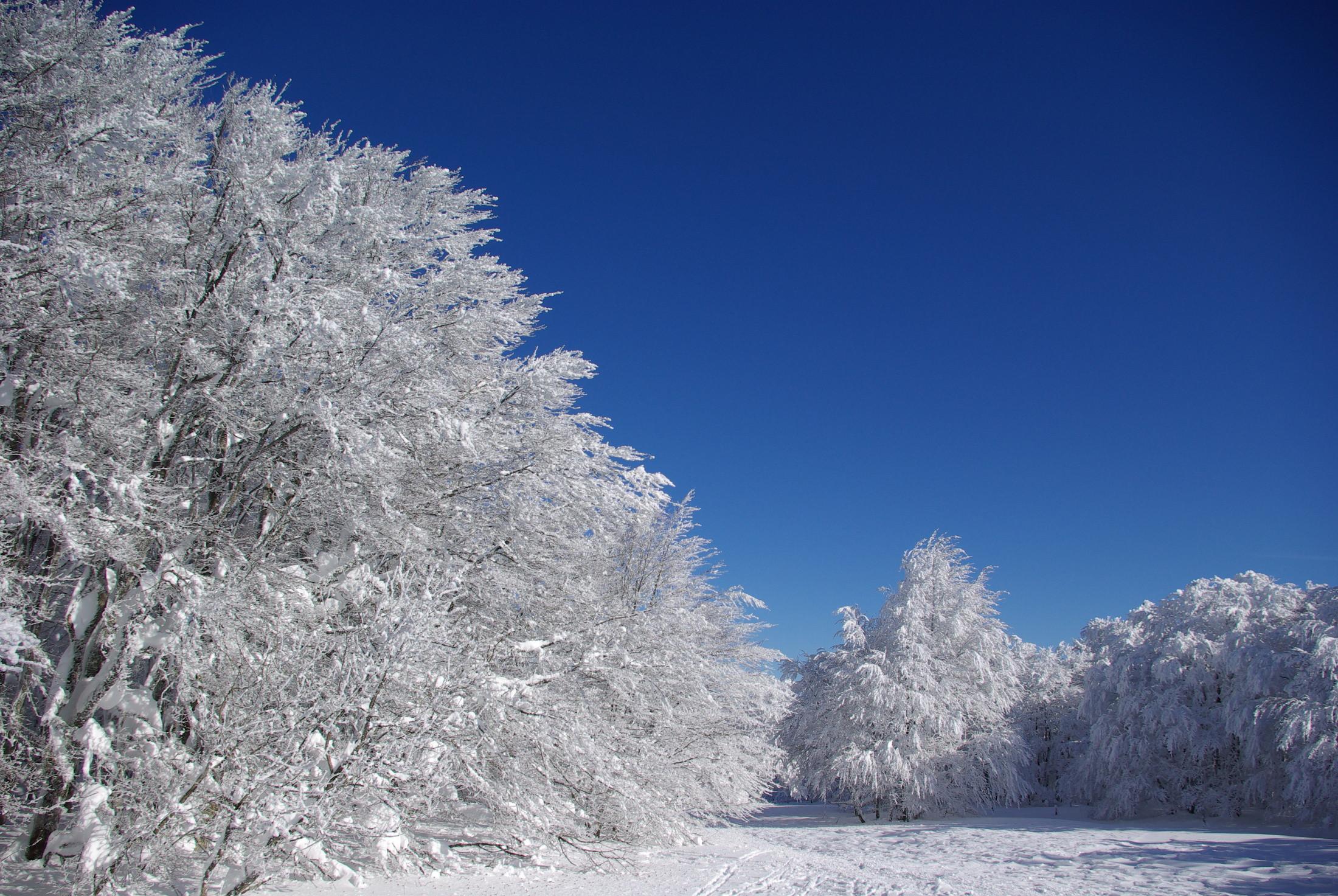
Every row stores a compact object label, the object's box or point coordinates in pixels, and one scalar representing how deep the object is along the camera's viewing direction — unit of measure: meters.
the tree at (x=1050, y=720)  32.44
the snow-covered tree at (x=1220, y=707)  16.33
